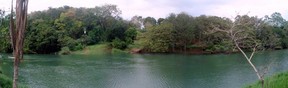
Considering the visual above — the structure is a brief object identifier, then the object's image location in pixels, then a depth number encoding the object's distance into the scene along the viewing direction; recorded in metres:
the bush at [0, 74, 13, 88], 9.17
